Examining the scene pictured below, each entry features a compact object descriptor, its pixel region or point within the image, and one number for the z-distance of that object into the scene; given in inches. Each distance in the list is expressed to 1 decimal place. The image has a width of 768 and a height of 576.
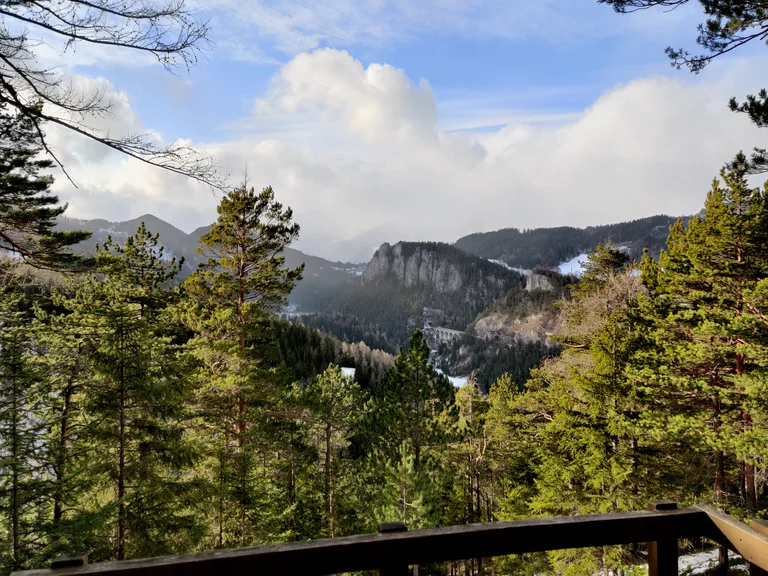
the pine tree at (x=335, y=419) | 755.4
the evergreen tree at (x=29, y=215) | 372.5
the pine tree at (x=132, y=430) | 326.6
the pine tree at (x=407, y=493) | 448.8
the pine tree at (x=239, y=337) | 456.1
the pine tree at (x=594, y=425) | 412.8
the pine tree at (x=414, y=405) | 494.3
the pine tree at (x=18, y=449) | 272.2
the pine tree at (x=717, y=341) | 343.6
